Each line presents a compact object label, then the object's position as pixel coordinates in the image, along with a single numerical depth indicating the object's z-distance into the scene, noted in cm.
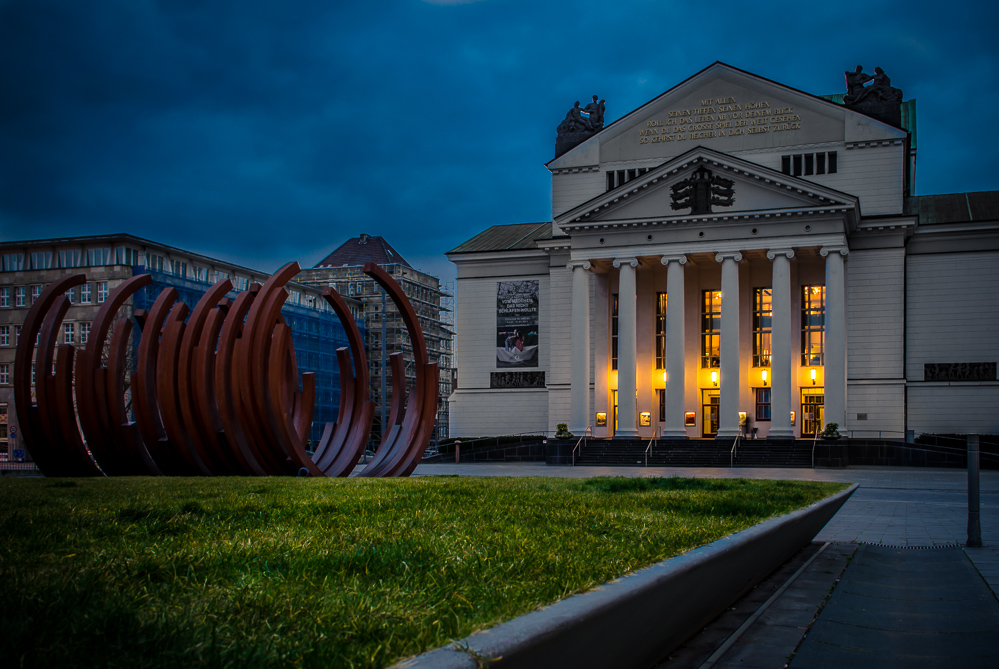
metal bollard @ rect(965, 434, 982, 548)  1306
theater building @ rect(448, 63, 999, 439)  4875
